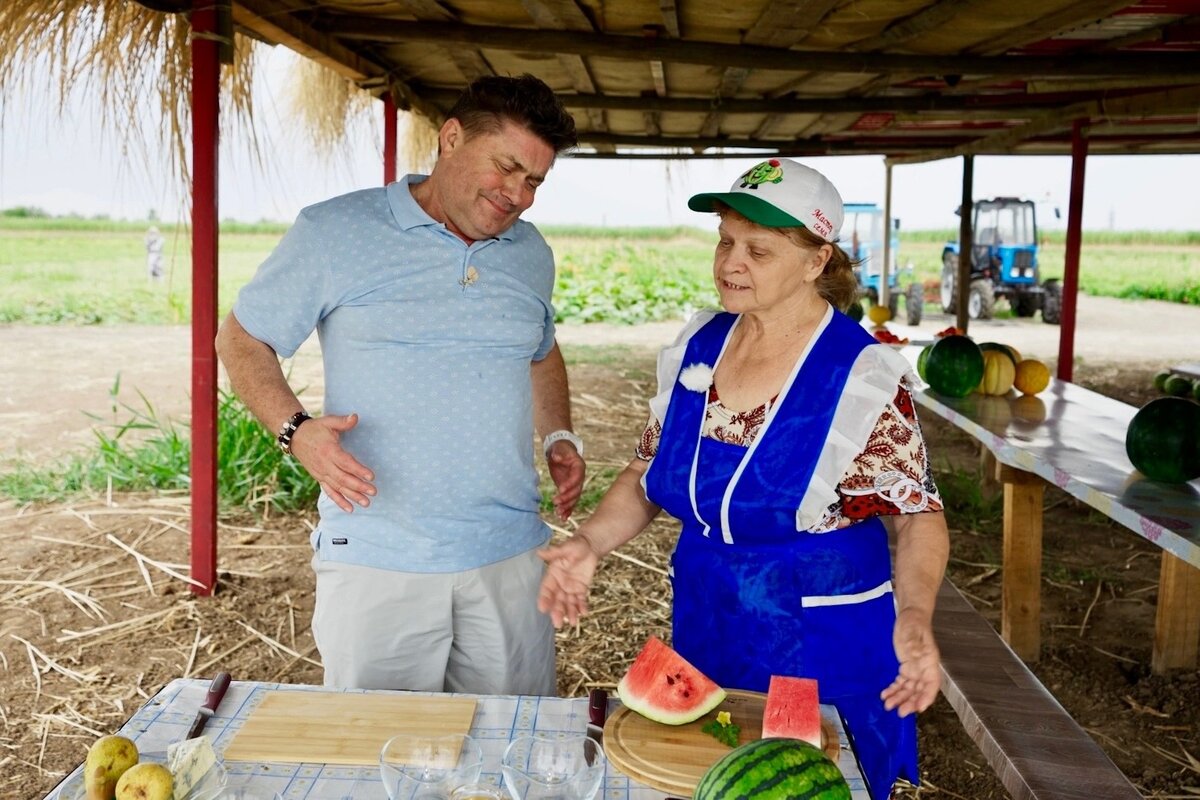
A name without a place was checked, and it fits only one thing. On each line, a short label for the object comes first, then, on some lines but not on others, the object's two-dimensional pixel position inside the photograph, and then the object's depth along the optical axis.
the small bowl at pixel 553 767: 1.55
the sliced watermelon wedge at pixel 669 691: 1.86
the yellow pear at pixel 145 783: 1.48
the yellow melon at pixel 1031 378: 5.52
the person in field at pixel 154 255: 24.72
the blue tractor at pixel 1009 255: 22.02
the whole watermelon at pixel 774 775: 1.43
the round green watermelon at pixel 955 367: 5.43
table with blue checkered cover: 1.68
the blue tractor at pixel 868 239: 23.58
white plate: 1.49
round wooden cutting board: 1.71
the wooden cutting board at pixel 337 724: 1.77
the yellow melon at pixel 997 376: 5.54
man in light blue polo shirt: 2.55
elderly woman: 2.28
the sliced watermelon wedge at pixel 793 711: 1.76
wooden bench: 2.65
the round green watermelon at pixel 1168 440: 3.42
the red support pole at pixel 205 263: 4.48
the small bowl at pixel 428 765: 1.55
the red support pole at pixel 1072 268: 7.89
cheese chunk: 1.56
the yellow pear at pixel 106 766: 1.54
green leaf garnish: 1.79
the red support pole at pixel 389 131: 6.88
